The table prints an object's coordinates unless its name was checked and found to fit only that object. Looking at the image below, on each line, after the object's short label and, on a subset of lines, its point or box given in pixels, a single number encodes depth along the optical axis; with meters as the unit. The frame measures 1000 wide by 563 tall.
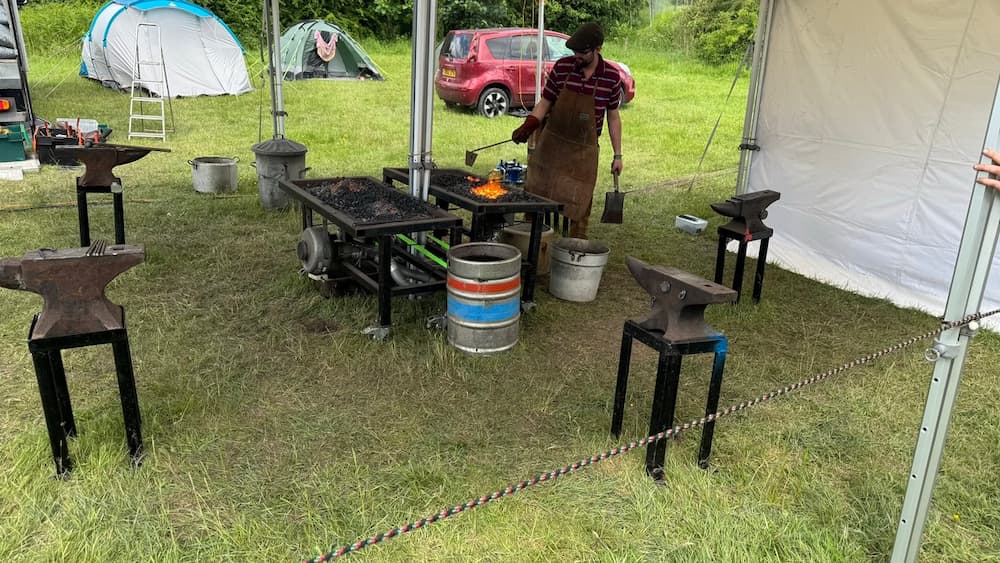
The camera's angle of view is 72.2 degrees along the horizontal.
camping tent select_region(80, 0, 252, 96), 12.83
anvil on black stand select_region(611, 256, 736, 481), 2.73
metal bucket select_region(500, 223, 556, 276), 5.19
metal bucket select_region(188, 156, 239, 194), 7.36
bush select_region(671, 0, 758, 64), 19.52
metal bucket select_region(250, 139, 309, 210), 6.78
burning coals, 4.59
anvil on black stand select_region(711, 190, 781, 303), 4.58
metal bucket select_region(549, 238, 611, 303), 4.84
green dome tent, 15.41
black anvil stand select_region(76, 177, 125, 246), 4.84
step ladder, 12.35
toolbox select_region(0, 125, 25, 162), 8.05
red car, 12.81
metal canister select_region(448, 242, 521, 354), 3.91
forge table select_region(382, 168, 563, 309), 4.36
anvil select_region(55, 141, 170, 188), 4.77
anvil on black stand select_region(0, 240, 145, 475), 2.50
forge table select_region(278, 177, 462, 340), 3.92
